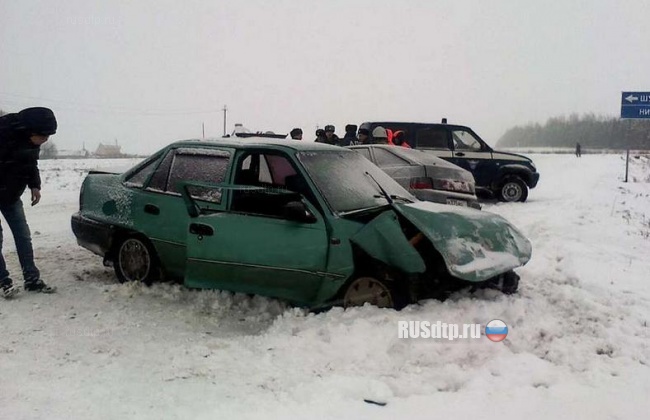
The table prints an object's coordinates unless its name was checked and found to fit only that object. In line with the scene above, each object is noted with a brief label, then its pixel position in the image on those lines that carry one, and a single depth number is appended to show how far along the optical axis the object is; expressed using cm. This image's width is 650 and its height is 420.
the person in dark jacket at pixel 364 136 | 1202
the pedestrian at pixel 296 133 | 1191
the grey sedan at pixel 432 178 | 866
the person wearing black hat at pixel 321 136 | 1234
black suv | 1280
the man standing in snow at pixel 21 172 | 504
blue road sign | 1677
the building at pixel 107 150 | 6406
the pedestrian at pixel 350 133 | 1376
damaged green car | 438
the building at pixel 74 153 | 6457
